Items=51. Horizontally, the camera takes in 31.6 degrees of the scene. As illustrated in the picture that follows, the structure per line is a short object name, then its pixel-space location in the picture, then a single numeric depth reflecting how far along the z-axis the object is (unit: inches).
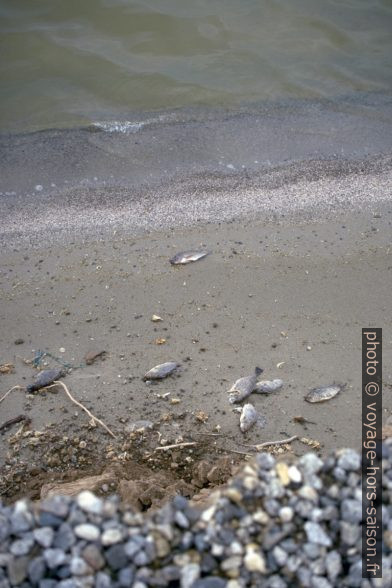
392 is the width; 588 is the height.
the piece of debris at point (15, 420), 141.6
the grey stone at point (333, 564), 88.8
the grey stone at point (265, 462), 93.7
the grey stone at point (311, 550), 88.2
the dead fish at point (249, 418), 138.8
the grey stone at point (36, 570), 85.6
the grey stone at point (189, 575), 86.4
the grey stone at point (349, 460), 93.4
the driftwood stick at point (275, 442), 134.7
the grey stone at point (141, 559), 86.8
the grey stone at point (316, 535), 88.5
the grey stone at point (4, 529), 87.0
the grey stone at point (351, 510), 90.2
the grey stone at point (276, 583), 87.0
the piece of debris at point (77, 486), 114.3
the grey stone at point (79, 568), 85.4
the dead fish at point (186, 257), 183.9
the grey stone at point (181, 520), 89.4
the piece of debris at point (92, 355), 156.9
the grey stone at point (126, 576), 85.8
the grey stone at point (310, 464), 92.8
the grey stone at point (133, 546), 86.8
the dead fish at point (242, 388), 145.1
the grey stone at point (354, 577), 89.1
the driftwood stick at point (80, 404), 139.2
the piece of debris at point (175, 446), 132.8
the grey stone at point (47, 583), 85.3
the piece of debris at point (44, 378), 149.8
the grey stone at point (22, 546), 86.2
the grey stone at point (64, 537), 86.1
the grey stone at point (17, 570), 85.9
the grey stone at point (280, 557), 87.5
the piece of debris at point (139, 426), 138.3
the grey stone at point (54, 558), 85.6
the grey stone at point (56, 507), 87.9
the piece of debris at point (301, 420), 141.0
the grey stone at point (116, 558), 86.5
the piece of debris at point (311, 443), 135.7
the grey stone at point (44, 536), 86.2
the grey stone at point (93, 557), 85.9
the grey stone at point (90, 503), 89.0
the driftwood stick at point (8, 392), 148.3
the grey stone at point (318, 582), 87.9
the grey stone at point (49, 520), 87.2
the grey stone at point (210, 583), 86.2
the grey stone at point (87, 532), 86.7
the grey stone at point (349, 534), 89.6
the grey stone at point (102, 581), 85.5
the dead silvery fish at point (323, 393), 145.4
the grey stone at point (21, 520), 87.2
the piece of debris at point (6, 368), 155.0
